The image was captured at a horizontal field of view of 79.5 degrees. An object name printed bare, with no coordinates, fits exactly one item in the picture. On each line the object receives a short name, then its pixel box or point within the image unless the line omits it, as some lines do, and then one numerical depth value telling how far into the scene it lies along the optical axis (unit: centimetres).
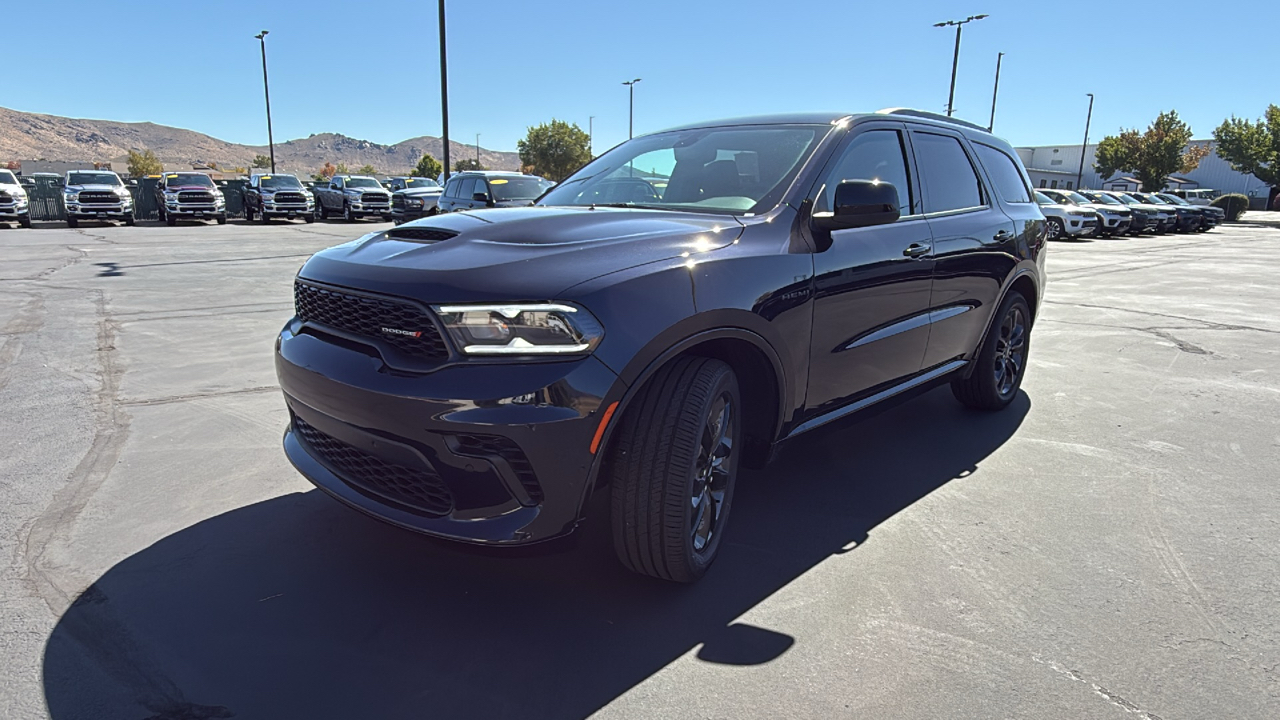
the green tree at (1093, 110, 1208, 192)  5944
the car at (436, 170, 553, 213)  1443
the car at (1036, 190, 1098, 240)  2472
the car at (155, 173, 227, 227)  2344
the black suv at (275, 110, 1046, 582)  226
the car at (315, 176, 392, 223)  2695
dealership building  7988
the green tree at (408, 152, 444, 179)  8175
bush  4881
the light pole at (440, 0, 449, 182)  1842
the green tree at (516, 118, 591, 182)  8112
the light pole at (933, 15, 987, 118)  3073
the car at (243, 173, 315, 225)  2556
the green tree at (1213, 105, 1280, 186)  5219
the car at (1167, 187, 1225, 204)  4722
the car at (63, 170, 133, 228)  2170
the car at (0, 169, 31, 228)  2047
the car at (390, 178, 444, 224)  2311
